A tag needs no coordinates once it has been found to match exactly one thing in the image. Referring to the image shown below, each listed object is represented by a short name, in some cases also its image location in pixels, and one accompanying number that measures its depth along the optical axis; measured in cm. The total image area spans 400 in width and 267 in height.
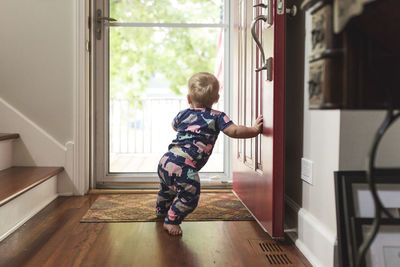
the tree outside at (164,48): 566
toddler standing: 195
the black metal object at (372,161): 75
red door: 174
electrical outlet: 169
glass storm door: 309
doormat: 221
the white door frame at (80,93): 273
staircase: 187
